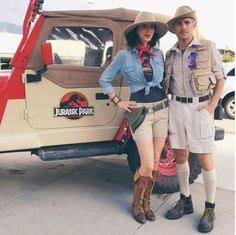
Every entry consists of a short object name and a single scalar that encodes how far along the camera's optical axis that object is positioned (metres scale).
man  2.66
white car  7.95
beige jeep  3.21
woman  2.74
